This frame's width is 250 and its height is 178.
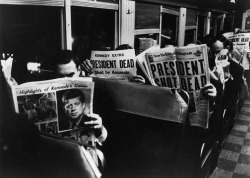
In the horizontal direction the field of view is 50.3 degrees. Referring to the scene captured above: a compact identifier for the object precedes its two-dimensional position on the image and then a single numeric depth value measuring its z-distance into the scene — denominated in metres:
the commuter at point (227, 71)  2.94
